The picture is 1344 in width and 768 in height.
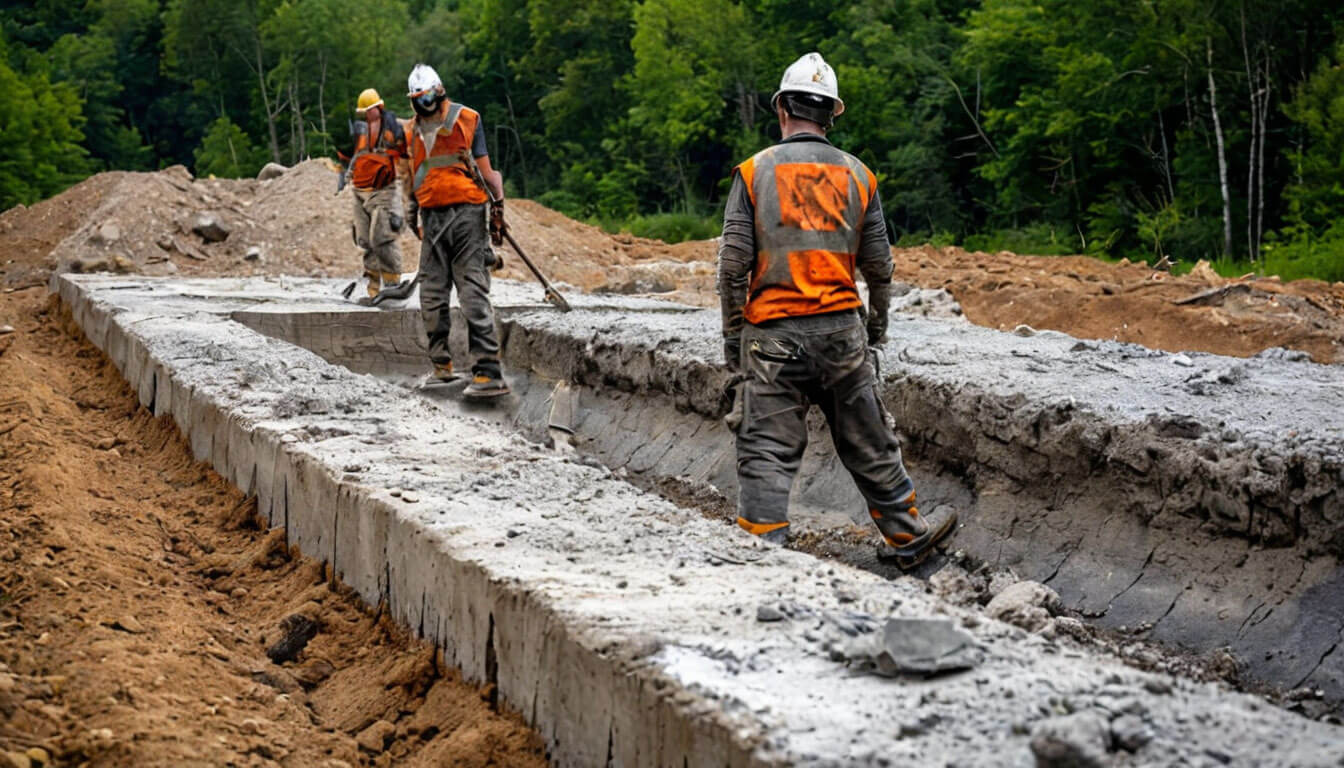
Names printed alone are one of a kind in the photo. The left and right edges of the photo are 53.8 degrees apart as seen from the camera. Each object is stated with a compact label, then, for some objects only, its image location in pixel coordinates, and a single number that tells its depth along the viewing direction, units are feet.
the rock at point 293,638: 15.12
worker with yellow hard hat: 39.75
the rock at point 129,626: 14.19
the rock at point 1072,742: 8.43
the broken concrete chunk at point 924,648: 10.17
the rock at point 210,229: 65.77
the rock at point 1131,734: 8.79
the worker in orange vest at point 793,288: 18.34
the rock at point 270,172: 81.71
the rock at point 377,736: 12.72
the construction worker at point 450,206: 31.01
